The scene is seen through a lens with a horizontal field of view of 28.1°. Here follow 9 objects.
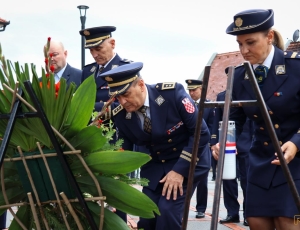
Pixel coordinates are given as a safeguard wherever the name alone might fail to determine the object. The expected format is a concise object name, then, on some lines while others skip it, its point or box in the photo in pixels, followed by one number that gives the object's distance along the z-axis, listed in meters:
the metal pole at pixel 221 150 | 2.56
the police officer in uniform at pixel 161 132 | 4.17
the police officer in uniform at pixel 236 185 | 8.28
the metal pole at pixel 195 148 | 2.85
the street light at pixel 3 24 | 14.58
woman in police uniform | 3.67
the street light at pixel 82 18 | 15.98
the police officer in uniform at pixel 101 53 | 5.86
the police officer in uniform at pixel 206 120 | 8.75
